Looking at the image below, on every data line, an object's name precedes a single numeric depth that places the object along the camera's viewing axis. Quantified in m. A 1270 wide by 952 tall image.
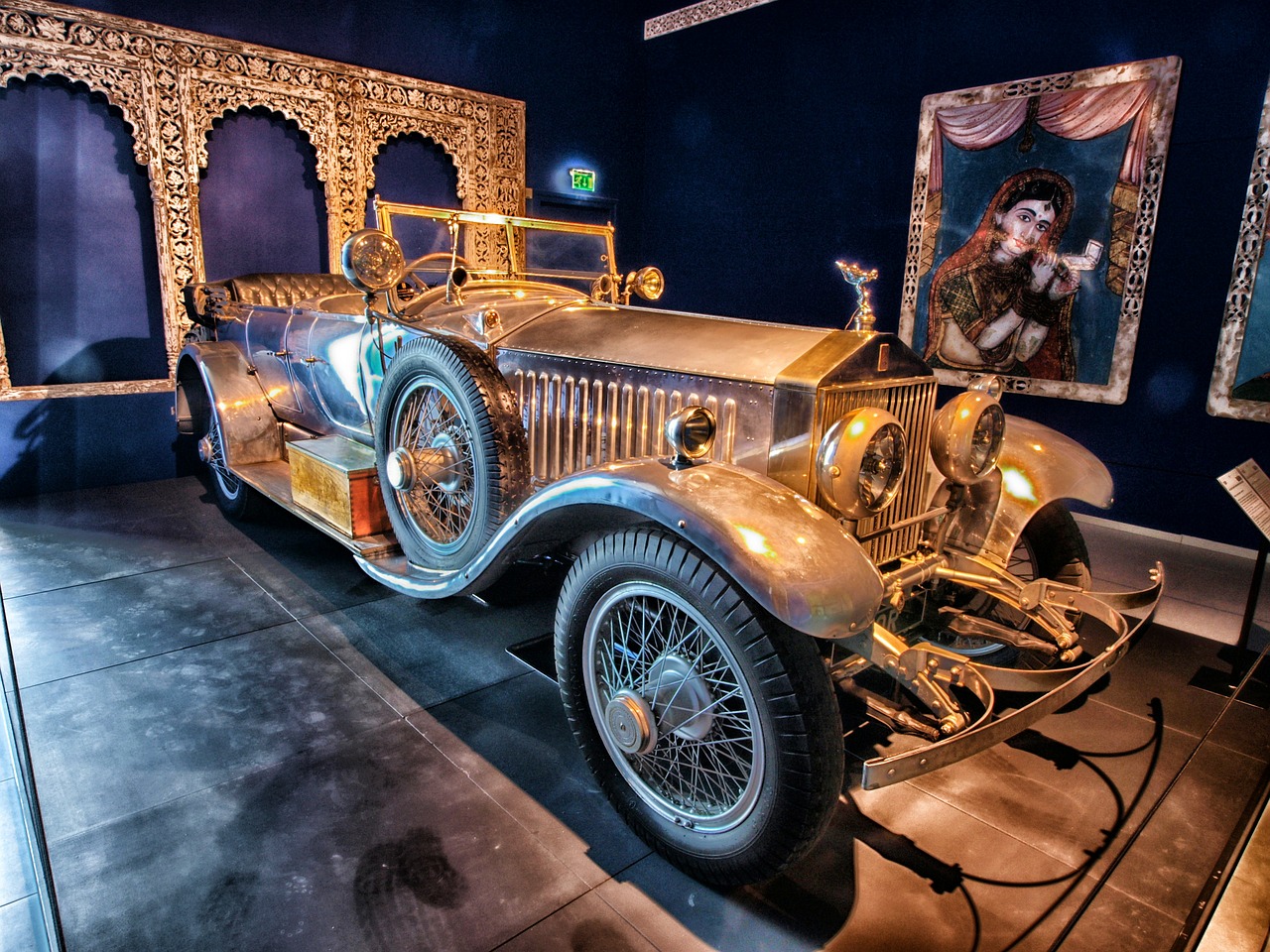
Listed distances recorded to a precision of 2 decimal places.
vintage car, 1.79
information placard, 2.89
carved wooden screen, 5.09
